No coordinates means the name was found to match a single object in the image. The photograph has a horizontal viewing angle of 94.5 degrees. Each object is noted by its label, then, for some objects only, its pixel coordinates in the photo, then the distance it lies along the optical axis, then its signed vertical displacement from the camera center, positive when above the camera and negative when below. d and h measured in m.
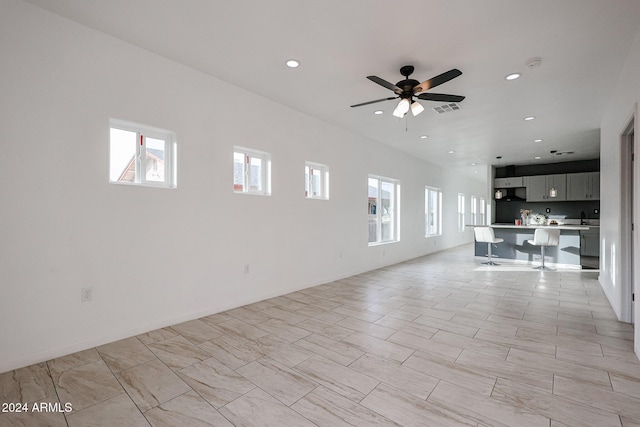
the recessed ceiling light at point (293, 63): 3.21 +1.65
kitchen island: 6.68 -0.81
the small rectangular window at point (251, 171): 4.05 +0.60
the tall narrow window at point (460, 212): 11.74 +0.07
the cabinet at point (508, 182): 9.09 +0.99
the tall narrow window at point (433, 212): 9.24 +0.05
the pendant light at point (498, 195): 9.26 +0.58
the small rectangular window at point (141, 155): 2.97 +0.62
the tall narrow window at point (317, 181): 5.20 +0.59
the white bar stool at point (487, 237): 6.99 -0.56
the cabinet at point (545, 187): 8.41 +0.78
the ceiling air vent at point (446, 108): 4.30 +1.58
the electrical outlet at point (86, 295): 2.65 -0.73
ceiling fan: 3.12 +1.29
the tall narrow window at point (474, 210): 13.40 +0.17
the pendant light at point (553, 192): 8.23 +0.62
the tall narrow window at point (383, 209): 6.75 +0.11
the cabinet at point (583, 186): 7.93 +0.76
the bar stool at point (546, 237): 6.30 -0.50
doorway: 3.35 -0.13
